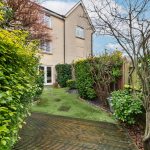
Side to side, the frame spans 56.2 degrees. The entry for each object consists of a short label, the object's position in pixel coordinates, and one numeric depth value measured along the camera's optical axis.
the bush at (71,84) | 10.49
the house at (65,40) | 13.53
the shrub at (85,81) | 7.41
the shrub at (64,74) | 12.72
